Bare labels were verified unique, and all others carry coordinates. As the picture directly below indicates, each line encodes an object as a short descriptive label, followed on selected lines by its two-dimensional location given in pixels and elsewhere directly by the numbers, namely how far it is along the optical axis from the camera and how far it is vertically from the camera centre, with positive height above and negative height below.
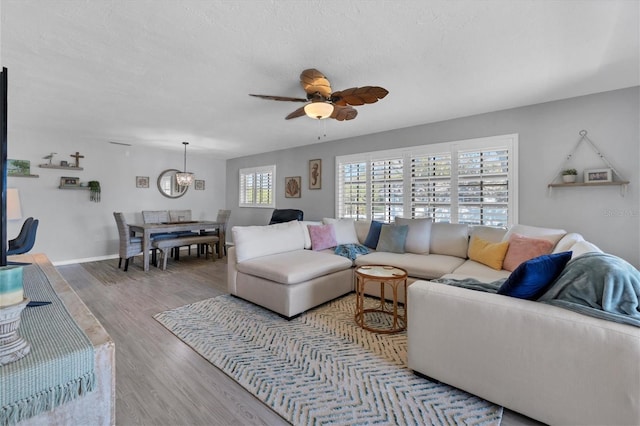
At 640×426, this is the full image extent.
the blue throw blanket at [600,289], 1.34 -0.39
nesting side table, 2.55 -0.79
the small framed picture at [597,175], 2.99 +0.44
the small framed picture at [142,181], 6.16 +0.73
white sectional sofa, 1.29 -0.76
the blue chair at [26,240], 3.40 -0.35
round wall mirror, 6.55 +0.69
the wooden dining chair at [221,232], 5.87 -0.41
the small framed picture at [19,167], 4.62 +0.78
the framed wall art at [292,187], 6.12 +0.62
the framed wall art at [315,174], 5.71 +0.85
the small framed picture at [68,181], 5.12 +0.60
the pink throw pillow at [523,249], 2.73 -0.36
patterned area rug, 1.59 -1.15
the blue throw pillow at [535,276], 1.56 -0.36
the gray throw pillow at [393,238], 3.85 -0.36
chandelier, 5.72 +0.76
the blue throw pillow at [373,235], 4.21 -0.34
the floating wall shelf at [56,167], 4.89 +0.85
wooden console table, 1.00 -0.73
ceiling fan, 2.39 +1.09
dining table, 4.61 -0.28
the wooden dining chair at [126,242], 4.48 -0.48
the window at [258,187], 6.76 +0.71
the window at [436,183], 3.74 +0.50
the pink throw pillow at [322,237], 3.99 -0.35
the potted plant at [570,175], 3.19 +0.46
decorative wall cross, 5.21 +1.09
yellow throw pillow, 2.96 -0.43
